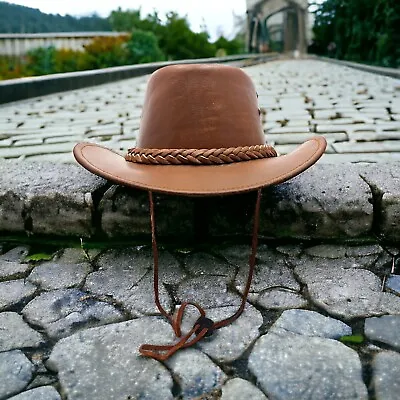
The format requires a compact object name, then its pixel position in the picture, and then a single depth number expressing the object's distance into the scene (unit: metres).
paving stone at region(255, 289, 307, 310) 0.41
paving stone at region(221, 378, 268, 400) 0.31
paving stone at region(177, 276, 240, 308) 0.42
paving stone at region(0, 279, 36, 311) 0.43
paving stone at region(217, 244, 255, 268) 0.49
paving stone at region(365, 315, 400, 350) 0.36
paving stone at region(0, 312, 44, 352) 0.37
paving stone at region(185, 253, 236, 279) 0.47
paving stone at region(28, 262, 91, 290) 0.46
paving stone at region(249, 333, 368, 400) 0.31
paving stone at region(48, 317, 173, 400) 0.32
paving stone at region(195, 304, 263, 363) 0.35
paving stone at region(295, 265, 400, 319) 0.40
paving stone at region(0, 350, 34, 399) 0.32
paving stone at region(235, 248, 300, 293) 0.44
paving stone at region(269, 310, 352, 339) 0.37
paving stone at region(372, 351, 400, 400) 0.31
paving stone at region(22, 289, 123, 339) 0.39
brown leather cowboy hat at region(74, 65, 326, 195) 0.40
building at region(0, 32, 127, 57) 12.99
